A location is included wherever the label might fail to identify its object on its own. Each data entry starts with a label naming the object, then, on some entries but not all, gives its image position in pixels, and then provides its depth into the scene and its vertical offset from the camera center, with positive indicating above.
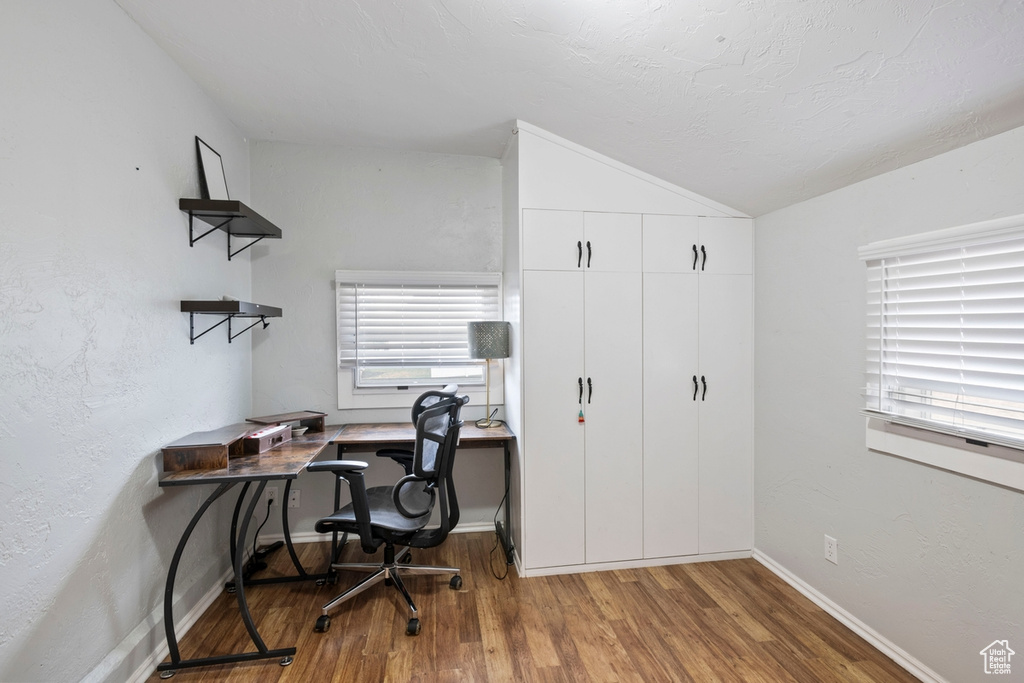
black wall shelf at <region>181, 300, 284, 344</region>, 2.12 +0.15
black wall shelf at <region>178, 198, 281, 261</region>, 2.12 +0.63
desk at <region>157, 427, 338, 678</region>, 1.87 -0.68
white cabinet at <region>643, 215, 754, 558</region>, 2.77 -0.30
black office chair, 2.14 -0.87
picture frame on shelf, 2.32 +0.89
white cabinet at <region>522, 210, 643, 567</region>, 2.64 -0.30
